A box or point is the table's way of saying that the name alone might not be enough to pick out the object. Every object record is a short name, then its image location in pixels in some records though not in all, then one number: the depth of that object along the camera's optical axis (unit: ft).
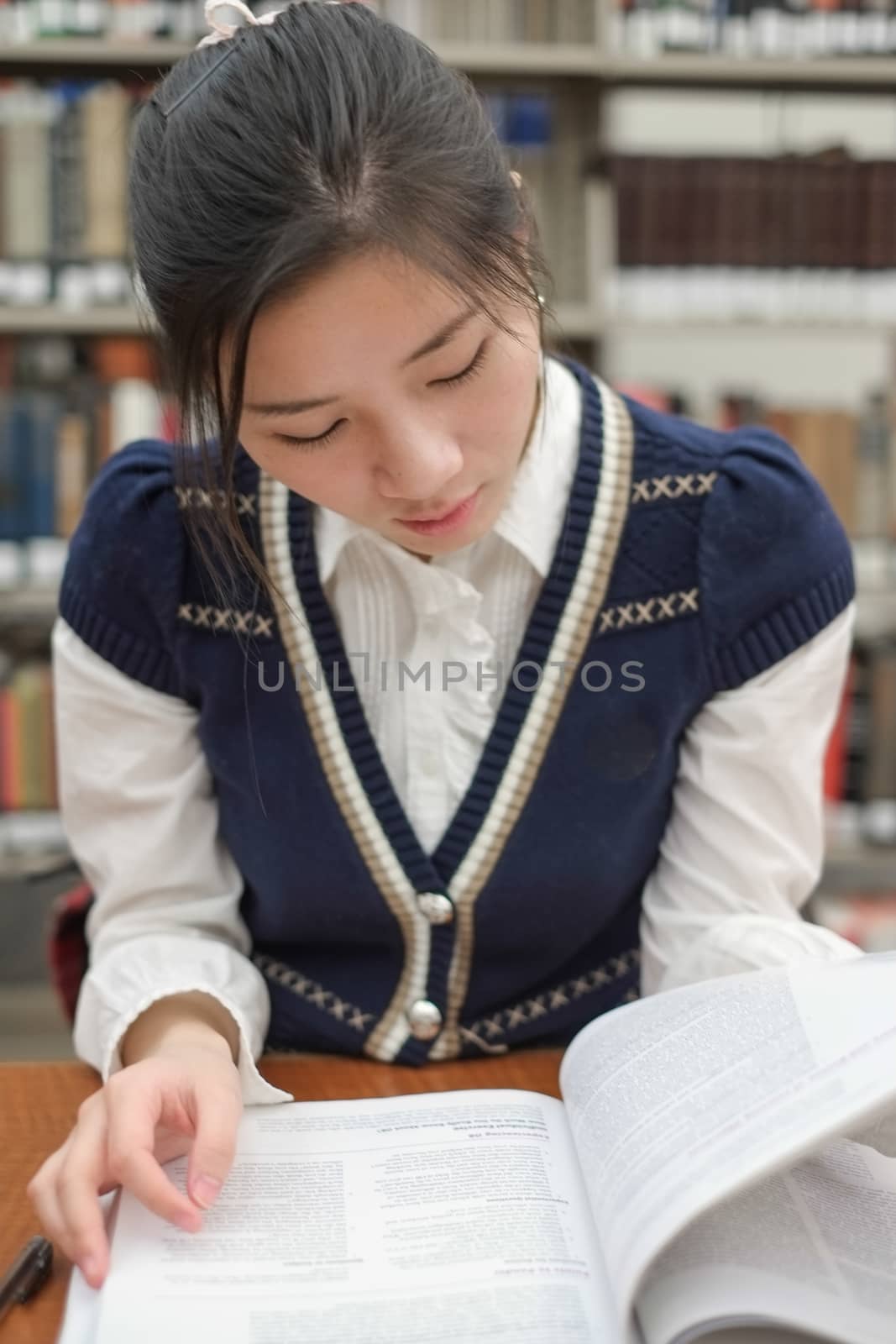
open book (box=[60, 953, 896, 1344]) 1.60
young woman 2.58
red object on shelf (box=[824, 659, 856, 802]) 6.52
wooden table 2.19
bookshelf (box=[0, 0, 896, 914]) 6.09
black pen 1.75
